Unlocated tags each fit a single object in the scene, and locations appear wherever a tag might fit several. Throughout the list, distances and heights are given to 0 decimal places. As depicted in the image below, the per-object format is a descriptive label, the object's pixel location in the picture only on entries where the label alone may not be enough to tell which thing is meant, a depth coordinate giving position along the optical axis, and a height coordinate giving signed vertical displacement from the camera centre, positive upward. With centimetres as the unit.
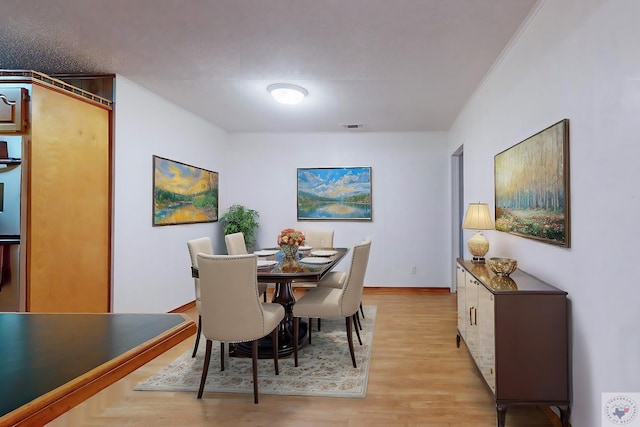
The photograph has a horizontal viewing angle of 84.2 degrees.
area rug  248 -123
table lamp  302 -9
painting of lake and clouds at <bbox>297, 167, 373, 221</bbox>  584 +34
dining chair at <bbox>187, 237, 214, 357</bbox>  301 -34
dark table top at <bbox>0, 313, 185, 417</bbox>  78 -37
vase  333 -35
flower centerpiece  330 -26
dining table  260 -46
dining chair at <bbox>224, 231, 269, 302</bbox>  365 -36
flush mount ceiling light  364 +128
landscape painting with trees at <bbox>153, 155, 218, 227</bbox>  409 +26
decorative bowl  228 -34
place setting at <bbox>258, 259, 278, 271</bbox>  282 -42
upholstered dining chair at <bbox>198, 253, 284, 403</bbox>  226 -59
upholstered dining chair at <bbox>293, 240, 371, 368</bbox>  287 -74
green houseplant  562 -14
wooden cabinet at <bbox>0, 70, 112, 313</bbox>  264 +12
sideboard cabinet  188 -72
